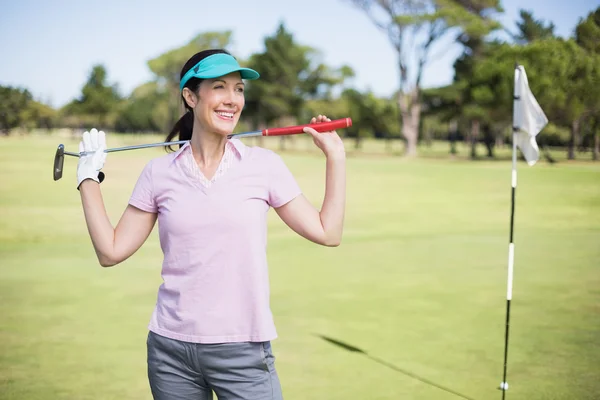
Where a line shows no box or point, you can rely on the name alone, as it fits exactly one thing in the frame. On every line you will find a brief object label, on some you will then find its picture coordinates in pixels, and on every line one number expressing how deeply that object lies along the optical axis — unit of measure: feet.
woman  7.20
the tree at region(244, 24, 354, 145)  219.61
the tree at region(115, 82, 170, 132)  312.23
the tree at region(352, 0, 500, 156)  155.94
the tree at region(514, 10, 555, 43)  197.77
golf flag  16.78
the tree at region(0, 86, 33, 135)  118.32
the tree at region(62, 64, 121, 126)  255.50
